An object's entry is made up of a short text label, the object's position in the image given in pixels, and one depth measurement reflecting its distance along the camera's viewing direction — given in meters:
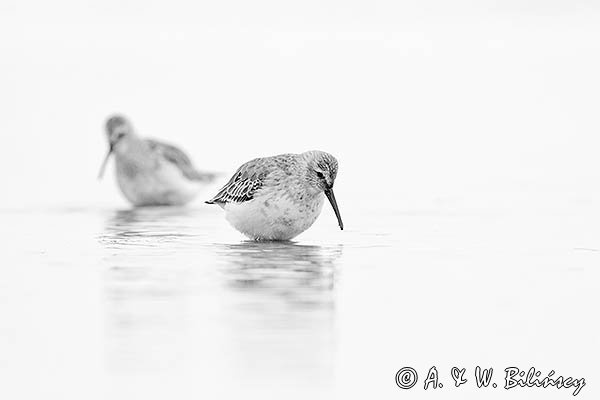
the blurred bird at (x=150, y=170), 15.03
